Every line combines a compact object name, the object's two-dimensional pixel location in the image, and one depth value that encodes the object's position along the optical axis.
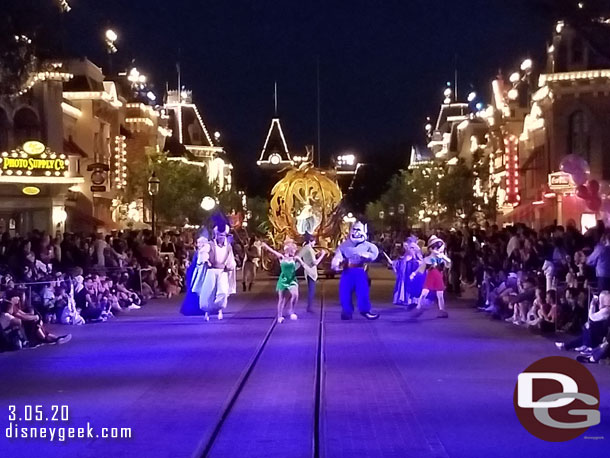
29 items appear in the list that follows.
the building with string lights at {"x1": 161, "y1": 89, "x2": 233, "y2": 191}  98.75
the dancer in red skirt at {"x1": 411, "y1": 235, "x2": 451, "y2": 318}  26.33
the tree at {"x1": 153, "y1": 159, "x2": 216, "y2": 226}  65.12
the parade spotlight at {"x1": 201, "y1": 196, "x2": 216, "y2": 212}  51.25
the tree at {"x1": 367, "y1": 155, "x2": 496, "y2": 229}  70.00
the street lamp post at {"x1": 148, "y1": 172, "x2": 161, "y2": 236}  42.75
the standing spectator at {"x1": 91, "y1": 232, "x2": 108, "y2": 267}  29.33
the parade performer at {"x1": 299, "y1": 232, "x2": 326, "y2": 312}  27.27
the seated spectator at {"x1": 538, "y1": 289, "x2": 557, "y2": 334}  21.67
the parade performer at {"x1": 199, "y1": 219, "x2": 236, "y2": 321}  25.50
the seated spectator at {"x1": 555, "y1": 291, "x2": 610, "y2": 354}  17.17
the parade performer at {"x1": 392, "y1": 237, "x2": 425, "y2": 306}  28.30
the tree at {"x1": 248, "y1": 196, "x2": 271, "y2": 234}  109.62
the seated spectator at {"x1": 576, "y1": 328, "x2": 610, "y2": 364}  16.64
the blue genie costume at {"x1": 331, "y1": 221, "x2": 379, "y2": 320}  25.05
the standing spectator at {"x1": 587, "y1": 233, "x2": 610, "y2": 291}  18.42
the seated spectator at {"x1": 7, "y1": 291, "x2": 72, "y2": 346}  19.50
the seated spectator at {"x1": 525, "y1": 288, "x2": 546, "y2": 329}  22.44
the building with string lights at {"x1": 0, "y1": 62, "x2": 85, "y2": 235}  42.38
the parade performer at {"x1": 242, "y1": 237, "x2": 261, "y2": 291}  37.62
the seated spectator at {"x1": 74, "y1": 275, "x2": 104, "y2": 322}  25.91
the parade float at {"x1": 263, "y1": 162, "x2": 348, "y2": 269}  46.69
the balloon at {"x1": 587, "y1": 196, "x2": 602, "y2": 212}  23.75
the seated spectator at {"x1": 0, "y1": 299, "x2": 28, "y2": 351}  19.28
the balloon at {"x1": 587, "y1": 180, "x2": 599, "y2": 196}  23.87
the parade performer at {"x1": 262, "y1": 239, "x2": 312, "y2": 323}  25.09
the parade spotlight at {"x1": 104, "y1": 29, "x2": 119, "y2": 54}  62.12
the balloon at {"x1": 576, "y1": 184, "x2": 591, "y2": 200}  23.64
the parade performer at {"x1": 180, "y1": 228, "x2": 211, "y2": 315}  25.45
